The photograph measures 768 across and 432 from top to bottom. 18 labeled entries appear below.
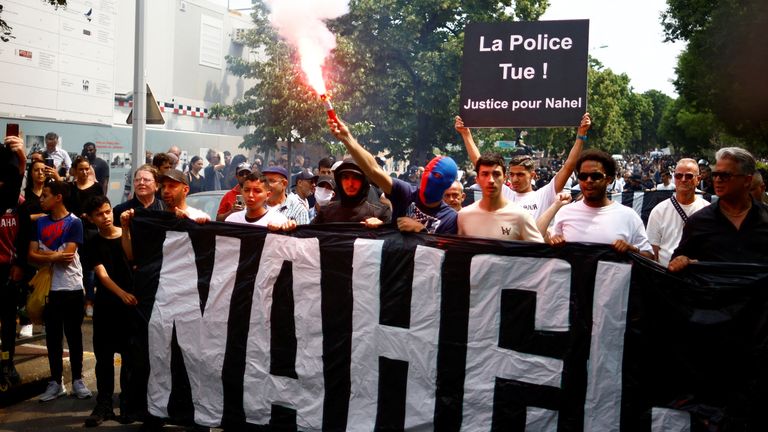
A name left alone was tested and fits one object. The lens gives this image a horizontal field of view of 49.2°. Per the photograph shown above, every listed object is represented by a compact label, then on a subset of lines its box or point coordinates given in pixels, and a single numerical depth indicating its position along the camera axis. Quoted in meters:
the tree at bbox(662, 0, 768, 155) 25.00
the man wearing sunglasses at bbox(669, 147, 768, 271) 4.75
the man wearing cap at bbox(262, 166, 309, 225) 6.84
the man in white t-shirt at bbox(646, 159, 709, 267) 6.56
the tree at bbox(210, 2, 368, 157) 18.70
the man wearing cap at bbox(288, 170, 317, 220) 9.31
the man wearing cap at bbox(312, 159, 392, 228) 5.83
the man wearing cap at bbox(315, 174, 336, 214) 8.57
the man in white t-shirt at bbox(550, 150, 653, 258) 5.00
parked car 10.30
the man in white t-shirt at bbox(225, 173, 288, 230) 5.97
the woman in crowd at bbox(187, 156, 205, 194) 13.30
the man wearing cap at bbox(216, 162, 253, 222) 8.21
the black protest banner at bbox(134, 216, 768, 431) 4.47
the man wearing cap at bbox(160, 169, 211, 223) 6.05
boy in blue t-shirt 6.49
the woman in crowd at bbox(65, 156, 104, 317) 9.33
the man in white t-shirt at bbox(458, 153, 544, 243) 5.12
